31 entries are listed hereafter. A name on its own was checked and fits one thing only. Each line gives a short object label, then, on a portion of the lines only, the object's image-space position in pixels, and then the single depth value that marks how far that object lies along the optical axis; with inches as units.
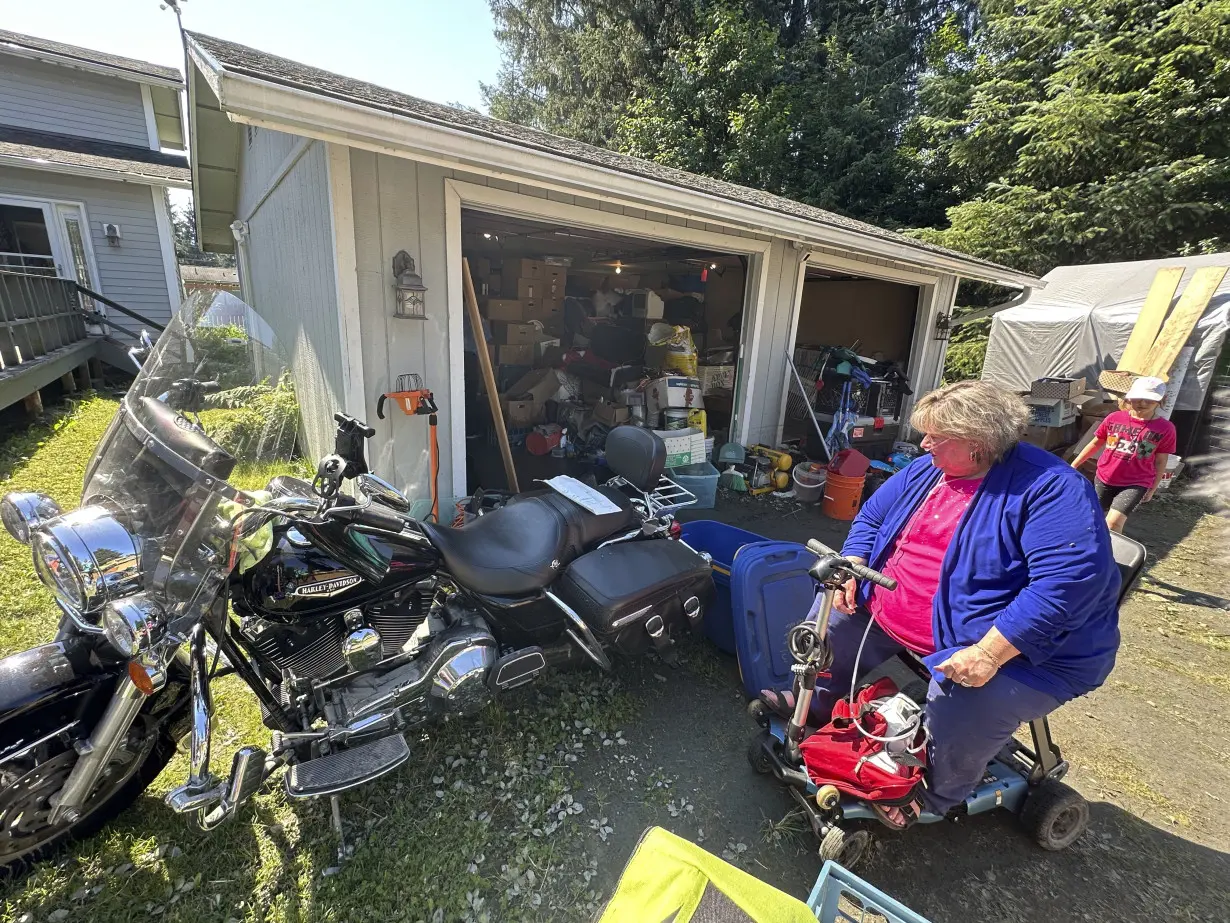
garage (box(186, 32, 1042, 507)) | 116.0
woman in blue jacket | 60.8
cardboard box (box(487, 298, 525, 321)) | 238.4
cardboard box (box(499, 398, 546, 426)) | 241.0
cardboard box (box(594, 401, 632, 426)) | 227.1
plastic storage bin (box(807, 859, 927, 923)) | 54.4
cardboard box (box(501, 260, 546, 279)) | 243.6
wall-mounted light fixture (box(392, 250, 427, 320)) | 130.3
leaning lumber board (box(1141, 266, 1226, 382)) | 265.9
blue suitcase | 97.3
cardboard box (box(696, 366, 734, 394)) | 242.2
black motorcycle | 58.6
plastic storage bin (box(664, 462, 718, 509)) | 191.0
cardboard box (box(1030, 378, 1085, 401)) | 289.0
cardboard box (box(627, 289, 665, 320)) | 279.4
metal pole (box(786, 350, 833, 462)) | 231.6
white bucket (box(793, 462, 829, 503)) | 210.5
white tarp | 275.7
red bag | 67.7
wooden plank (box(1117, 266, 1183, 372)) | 283.9
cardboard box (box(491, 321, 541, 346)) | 245.9
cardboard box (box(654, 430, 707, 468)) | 194.1
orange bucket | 195.8
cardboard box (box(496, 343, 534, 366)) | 246.1
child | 165.5
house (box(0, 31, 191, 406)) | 327.9
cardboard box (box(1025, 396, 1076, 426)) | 285.4
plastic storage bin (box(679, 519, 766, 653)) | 114.2
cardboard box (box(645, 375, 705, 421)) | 211.8
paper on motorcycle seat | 97.6
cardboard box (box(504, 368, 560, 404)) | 246.5
